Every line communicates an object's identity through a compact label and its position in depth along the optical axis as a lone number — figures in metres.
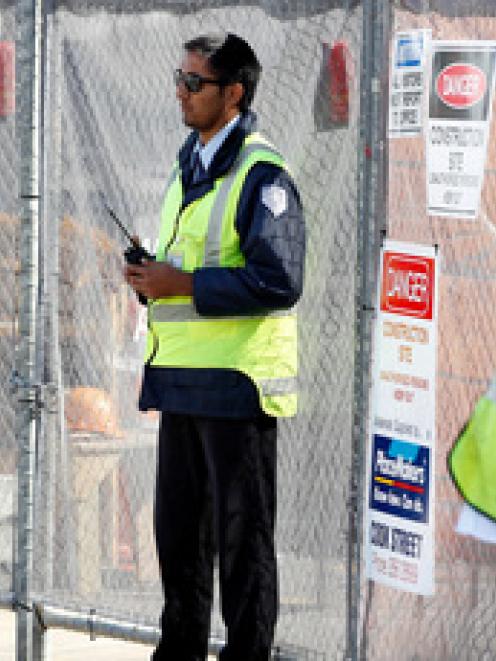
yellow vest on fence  10.58
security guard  10.95
